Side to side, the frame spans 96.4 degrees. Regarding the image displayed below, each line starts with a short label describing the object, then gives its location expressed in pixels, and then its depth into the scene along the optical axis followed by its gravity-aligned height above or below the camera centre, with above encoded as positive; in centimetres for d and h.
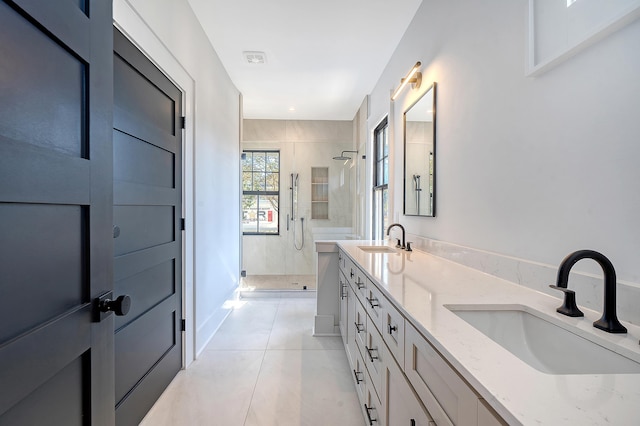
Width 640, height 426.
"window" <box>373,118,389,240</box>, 339 +39
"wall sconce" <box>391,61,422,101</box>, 211 +104
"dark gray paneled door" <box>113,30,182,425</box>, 142 -11
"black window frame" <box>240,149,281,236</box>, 490 +32
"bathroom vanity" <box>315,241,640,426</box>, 47 -31
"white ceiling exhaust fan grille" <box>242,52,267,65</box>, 285 +156
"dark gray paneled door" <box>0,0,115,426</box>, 55 -1
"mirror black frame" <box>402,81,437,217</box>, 194 +33
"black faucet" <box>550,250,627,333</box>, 71 -18
